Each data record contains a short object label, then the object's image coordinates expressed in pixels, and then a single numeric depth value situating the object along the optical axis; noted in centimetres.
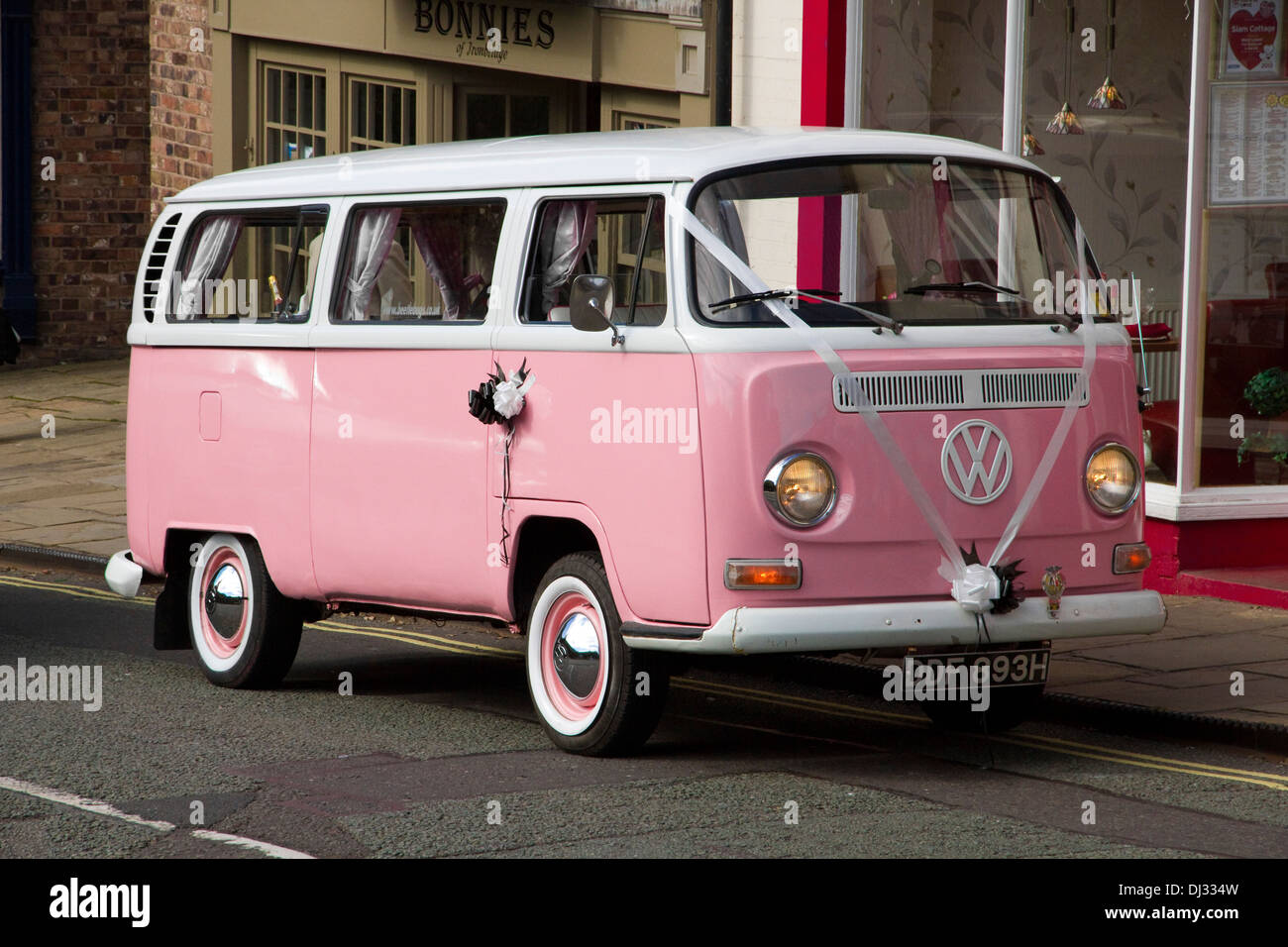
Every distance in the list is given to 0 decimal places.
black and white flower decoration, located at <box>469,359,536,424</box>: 753
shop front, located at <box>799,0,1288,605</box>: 1109
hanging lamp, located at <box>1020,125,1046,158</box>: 1222
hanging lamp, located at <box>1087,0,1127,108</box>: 1194
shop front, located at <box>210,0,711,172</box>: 1466
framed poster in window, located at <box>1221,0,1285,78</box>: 1113
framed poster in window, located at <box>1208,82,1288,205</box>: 1116
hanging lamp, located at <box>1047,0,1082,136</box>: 1219
